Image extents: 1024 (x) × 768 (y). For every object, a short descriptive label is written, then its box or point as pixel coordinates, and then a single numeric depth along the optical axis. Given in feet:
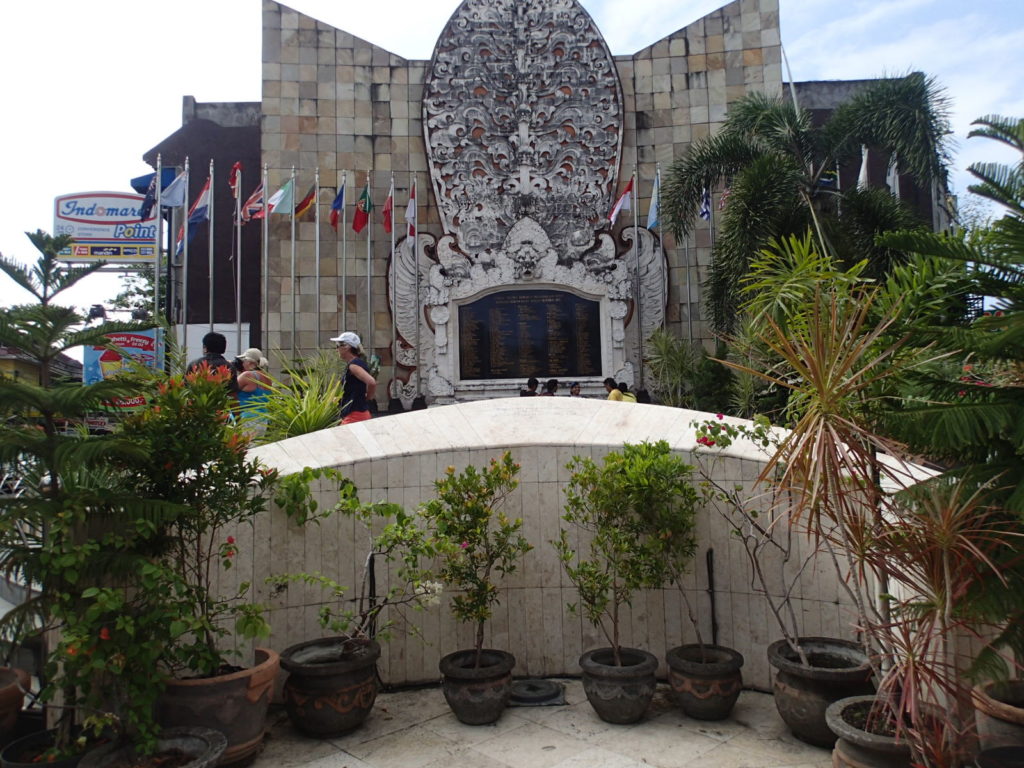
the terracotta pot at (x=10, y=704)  11.64
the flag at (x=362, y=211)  36.14
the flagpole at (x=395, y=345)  36.70
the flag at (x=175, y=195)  36.14
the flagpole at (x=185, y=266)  35.25
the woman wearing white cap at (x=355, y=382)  20.52
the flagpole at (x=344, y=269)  36.70
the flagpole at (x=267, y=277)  36.68
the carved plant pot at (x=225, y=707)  11.44
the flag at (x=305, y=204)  35.91
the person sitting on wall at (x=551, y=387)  33.42
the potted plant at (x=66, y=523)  10.23
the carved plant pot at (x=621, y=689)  13.14
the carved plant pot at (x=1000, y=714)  9.99
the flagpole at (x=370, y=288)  37.01
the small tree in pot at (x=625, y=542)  13.23
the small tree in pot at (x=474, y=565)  13.34
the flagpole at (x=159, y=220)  36.58
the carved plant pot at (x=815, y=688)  11.93
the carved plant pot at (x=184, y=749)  10.23
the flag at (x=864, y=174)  35.10
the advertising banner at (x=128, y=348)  34.90
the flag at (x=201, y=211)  35.88
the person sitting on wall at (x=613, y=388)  26.41
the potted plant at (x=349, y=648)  12.67
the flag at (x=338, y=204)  36.14
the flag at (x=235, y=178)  36.27
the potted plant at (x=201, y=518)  11.44
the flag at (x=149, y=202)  37.50
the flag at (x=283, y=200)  35.47
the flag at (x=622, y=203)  35.94
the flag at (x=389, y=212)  36.99
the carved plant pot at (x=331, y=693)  12.64
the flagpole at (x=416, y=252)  36.43
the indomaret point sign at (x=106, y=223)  57.52
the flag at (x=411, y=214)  36.04
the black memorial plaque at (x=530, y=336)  36.17
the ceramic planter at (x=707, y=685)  13.24
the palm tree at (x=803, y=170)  27.91
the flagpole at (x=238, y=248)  35.26
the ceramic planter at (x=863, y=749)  9.77
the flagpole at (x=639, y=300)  36.88
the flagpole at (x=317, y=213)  36.86
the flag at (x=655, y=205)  36.23
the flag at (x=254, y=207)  35.47
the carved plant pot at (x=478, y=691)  13.29
